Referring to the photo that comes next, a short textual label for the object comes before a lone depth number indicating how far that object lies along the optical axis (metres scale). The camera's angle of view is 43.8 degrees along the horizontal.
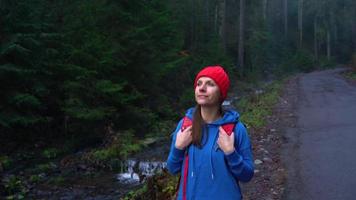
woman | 3.12
